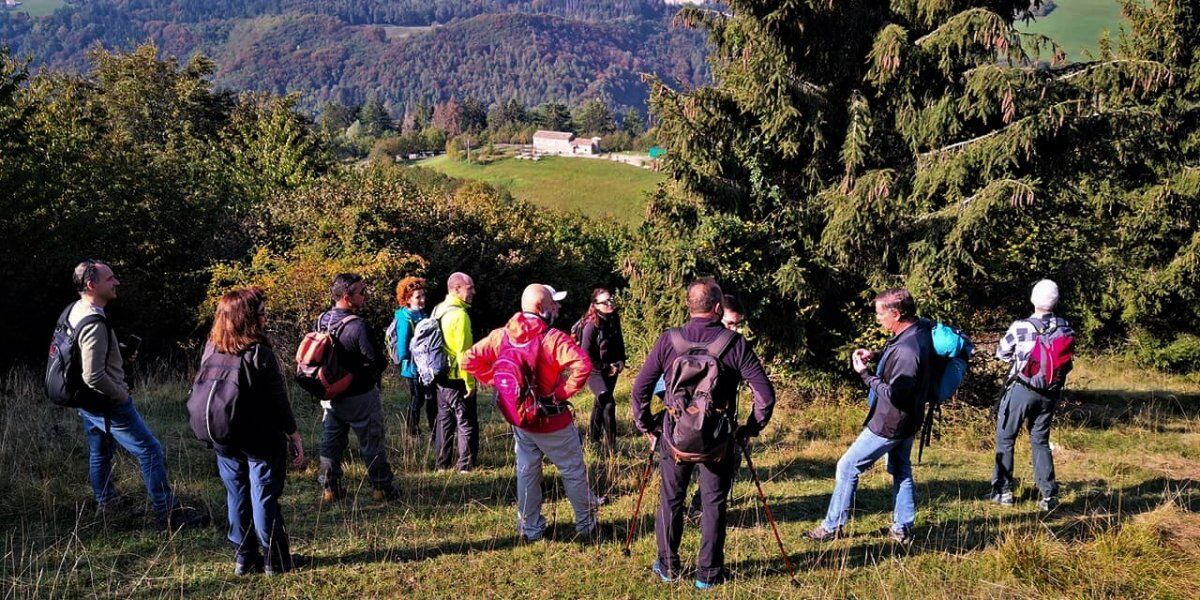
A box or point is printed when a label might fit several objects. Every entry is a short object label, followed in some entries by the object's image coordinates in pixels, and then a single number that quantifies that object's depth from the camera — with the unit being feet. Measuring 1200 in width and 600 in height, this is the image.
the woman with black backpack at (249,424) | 13.23
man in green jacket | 19.33
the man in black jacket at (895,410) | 15.05
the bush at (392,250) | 44.19
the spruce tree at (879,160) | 27.55
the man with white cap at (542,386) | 15.11
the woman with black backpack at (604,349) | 21.56
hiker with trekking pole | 13.35
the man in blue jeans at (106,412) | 15.34
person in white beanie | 17.63
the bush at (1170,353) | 47.67
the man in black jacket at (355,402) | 17.10
